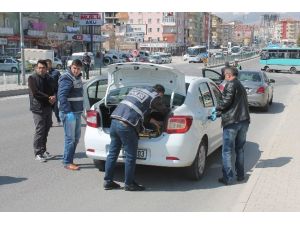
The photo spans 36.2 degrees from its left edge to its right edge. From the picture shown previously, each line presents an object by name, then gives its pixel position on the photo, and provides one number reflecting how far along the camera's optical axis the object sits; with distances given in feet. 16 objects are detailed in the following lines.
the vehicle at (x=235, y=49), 332.88
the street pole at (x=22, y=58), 85.55
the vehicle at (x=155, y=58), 200.66
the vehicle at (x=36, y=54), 153.48
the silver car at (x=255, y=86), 50.08
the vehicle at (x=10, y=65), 140.87
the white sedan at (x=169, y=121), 21.13
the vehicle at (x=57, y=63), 154.20
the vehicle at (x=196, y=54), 231.30
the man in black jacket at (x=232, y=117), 21.49
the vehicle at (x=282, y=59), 150.51
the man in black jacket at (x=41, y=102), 25.59
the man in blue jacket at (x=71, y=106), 23.47
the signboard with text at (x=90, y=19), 145.28
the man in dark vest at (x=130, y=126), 19.68
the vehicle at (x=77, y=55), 163.73
